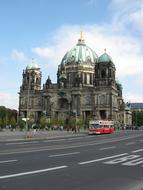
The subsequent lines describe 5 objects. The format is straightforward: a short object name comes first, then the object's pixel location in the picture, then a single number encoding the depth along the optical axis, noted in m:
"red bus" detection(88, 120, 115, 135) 39.58
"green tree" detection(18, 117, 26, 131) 51.49
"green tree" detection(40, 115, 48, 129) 61.44
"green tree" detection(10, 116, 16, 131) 54.31
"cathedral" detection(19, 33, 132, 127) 73.72
